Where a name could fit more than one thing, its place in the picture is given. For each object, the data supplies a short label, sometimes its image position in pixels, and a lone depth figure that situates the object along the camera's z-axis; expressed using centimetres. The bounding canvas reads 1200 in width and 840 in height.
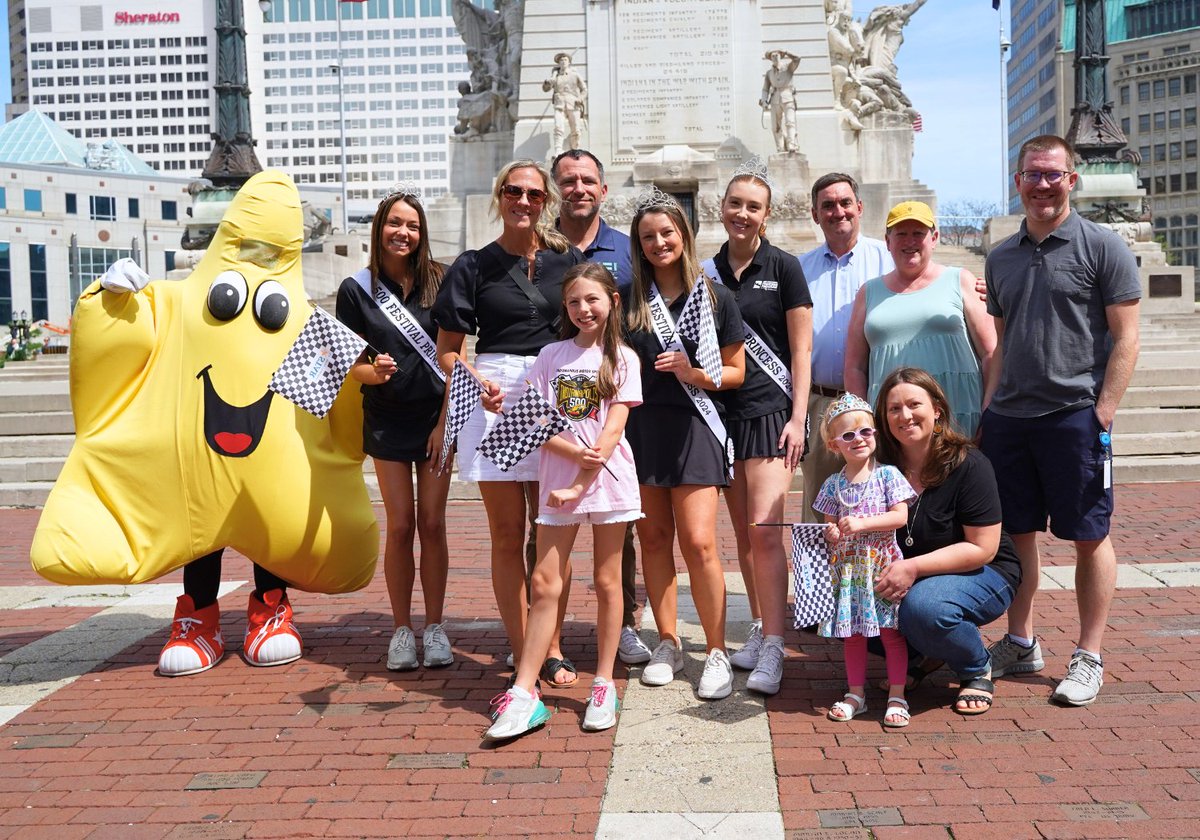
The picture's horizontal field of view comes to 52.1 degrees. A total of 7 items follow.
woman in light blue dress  542
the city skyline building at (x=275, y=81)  13138
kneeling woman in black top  491
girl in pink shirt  493
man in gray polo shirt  505
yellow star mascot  564
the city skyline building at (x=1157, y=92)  9525
